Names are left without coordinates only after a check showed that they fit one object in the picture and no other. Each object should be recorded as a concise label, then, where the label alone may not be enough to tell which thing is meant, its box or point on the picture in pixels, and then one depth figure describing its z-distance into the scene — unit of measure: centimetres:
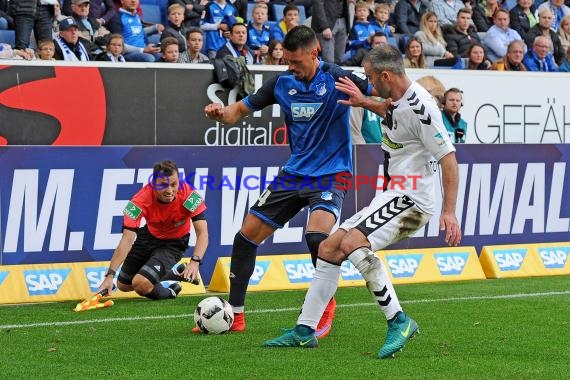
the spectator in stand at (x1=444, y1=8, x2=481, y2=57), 2003
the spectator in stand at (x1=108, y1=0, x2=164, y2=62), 1639
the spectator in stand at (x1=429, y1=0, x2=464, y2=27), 2081
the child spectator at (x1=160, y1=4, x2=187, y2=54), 1681
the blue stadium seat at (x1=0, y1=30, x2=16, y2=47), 1573
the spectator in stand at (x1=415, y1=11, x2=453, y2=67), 1914
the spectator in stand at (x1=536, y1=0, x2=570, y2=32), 2233
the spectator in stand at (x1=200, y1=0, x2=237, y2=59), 1730
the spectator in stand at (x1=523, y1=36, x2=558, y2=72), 1962
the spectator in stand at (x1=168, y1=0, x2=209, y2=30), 1756
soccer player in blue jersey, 938
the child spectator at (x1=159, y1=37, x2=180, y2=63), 1568
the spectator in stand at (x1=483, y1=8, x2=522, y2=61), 2047
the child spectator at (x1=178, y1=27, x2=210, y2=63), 1602
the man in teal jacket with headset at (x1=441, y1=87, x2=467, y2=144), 1562
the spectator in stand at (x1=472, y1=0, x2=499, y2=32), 2180
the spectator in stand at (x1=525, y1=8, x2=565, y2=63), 2078
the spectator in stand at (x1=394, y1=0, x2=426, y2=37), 2038
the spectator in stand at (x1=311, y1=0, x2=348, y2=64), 1819
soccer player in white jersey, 809
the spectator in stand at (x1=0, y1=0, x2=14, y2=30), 1592
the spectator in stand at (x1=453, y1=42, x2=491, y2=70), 1852
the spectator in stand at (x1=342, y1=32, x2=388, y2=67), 1786
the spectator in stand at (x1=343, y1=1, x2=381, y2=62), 1858
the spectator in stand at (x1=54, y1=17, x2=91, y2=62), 1517
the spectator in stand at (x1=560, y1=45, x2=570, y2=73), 2030
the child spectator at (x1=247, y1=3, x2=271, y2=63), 1767
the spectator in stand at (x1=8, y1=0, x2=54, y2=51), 1552
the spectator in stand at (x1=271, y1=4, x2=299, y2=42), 1789
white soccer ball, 947
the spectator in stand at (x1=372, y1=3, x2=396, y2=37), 1925
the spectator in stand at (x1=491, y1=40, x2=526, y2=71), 1862
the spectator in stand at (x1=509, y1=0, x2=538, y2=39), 2161
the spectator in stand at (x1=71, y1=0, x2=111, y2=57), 1600
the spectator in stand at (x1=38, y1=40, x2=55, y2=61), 1464
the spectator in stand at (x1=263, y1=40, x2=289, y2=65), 1636
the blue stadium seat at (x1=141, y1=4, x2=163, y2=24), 1798
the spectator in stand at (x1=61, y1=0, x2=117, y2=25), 1680
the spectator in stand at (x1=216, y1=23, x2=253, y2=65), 1667
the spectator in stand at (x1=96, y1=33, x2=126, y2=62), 1551
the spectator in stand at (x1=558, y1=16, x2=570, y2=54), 2112
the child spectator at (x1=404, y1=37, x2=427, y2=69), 1761
